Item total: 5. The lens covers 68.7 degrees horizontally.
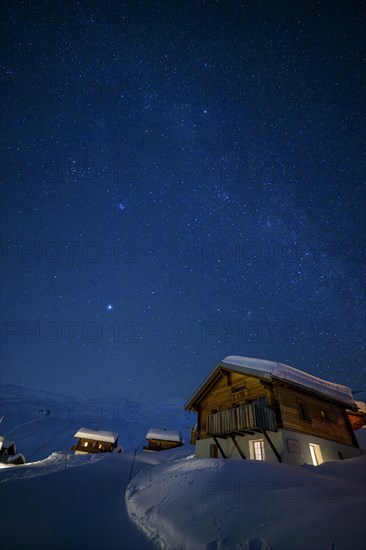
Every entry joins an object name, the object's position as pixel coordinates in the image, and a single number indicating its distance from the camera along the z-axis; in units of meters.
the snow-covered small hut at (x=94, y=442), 35.50
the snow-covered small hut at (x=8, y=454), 34.84
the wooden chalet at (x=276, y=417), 14.59
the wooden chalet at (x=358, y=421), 25.55
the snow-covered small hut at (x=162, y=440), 37.62
